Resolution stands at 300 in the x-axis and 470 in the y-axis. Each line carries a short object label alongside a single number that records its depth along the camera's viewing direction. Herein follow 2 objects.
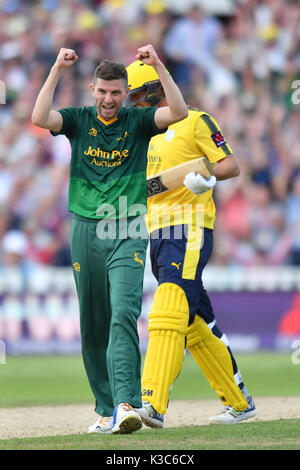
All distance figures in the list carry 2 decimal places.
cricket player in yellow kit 12.13
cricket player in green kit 10.90
